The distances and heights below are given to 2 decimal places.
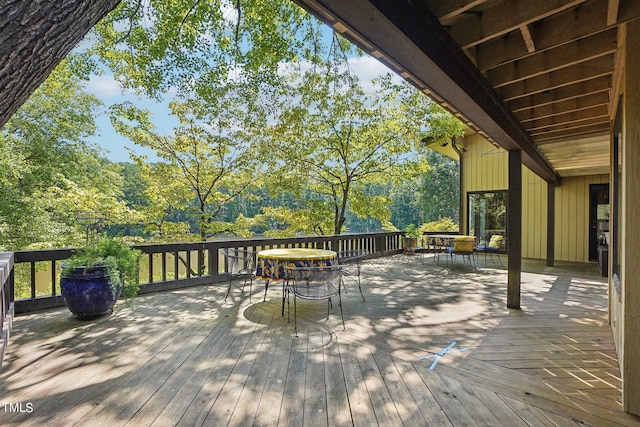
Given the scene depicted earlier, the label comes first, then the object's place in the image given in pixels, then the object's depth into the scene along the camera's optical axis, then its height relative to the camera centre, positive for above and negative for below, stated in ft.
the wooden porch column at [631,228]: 6.09 -0.30
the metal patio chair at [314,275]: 10.73 -2.23
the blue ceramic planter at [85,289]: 10.59 -2.62
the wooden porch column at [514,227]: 12.98 -0.60
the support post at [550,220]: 24.47 -0.56
